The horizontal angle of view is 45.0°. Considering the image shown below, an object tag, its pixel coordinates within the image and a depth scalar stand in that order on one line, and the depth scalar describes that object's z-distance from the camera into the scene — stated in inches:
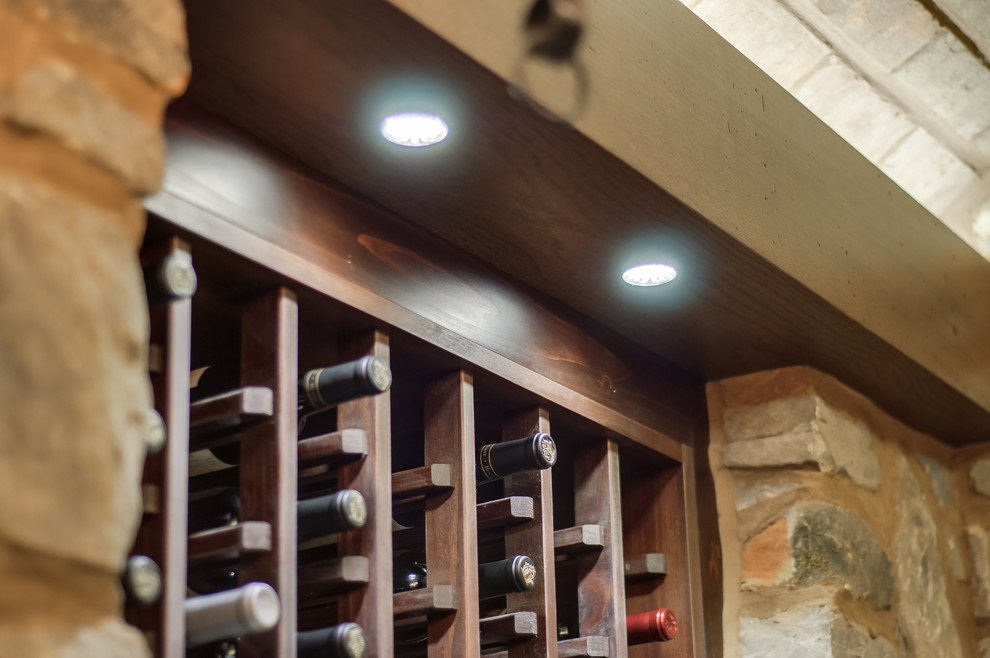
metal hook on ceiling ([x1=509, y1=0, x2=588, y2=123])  43.1
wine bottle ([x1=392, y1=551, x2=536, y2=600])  63.3
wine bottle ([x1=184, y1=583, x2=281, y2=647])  43.0
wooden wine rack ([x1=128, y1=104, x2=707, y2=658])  48.7
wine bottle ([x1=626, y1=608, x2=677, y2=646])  72.1
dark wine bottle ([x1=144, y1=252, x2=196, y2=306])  45.9
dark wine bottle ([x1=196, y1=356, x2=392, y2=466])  51.5
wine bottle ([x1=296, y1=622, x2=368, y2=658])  49.9
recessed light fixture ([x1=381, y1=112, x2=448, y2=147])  53.1
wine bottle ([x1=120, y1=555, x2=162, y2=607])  41.8
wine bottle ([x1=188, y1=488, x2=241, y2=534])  62.3
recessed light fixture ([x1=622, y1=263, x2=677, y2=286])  69.1
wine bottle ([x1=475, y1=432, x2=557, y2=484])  63.7
